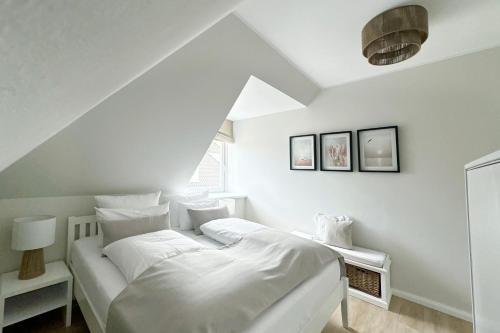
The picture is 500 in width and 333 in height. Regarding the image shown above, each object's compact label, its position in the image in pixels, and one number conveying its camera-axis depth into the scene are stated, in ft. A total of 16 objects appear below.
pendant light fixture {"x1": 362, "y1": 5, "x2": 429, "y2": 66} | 4.66
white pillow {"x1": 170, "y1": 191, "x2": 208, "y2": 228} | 9.14
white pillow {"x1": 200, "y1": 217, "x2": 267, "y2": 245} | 6.70
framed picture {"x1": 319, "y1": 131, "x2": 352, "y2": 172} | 8.74
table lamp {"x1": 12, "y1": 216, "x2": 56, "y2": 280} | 5.34
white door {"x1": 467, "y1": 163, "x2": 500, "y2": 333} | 2.01
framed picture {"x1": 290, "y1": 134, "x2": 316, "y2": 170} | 9.77
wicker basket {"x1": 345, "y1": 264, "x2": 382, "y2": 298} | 7.25
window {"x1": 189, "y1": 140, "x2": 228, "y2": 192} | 12.21
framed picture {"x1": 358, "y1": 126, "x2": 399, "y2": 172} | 7.74
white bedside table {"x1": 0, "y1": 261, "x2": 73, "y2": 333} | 5.07
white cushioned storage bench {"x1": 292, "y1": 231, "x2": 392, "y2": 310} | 7.04
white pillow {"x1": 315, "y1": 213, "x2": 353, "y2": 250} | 8.19
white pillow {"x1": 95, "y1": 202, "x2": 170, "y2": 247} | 6.25
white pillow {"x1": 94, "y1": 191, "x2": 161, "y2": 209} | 7.19
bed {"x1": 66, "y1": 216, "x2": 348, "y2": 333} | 3.89
